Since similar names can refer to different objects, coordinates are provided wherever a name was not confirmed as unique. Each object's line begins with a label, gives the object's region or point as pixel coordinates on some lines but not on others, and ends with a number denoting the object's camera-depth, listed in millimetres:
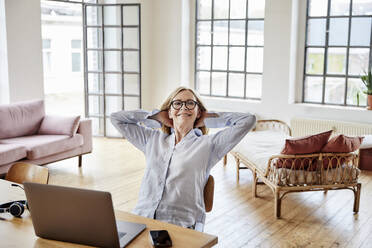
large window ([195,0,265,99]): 7520
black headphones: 2164
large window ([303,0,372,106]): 6645
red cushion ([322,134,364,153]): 4129
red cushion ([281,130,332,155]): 4109
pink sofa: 5227
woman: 2422
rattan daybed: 4164
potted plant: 6391
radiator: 6348
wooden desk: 1870
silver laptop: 1708
